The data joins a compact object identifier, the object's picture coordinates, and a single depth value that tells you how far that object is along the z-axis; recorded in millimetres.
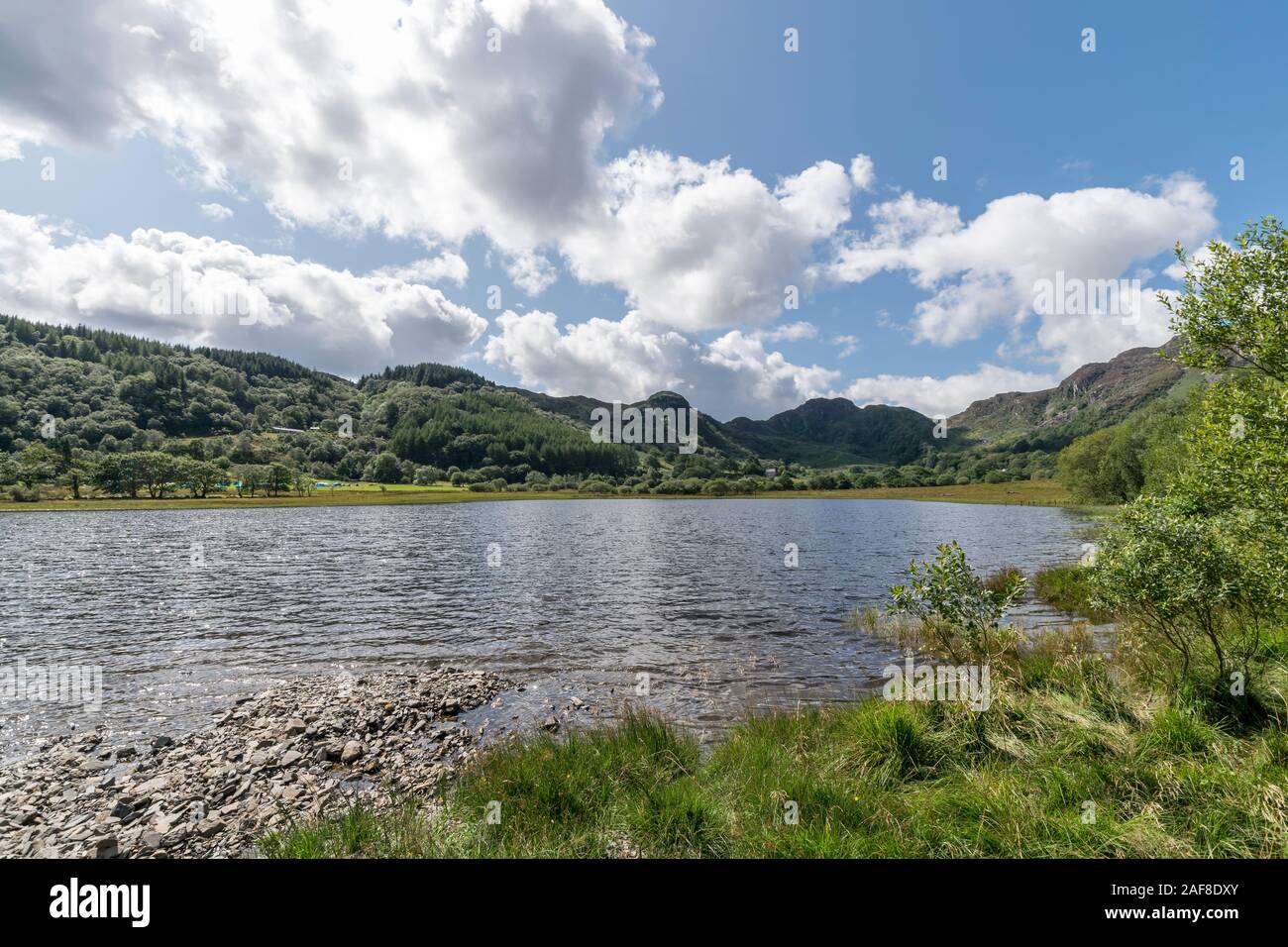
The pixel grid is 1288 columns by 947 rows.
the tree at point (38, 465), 152875
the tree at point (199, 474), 165375
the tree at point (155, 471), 160125
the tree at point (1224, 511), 11914
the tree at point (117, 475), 156788
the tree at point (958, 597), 13828
